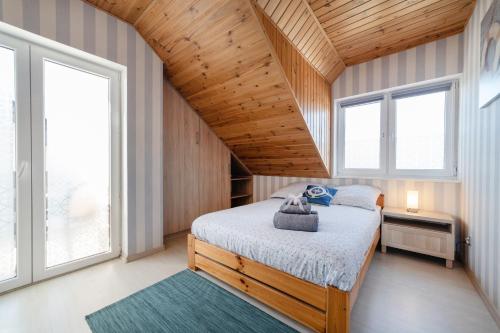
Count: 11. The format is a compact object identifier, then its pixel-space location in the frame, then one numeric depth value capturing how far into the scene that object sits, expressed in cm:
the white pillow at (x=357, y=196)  239
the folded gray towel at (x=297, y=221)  161
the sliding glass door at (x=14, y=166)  169
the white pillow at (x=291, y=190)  311
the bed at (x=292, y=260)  121
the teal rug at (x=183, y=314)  133
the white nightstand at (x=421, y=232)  208
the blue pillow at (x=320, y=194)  261
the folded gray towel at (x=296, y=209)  171
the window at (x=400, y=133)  244
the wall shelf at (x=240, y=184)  419
